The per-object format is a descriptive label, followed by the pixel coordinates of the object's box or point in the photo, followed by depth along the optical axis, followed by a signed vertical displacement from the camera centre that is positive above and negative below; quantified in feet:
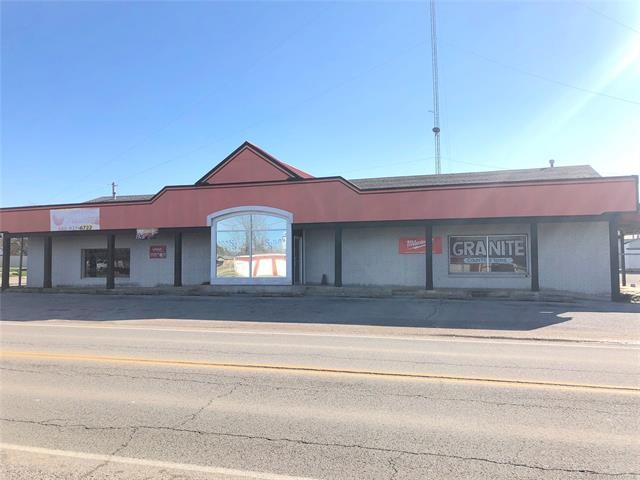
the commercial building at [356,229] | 61.52 +5.31
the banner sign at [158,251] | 84.12 +2.64
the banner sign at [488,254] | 68.03 +1.34
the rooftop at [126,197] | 112.19 +16.47
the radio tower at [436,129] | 100.48 +29.75
